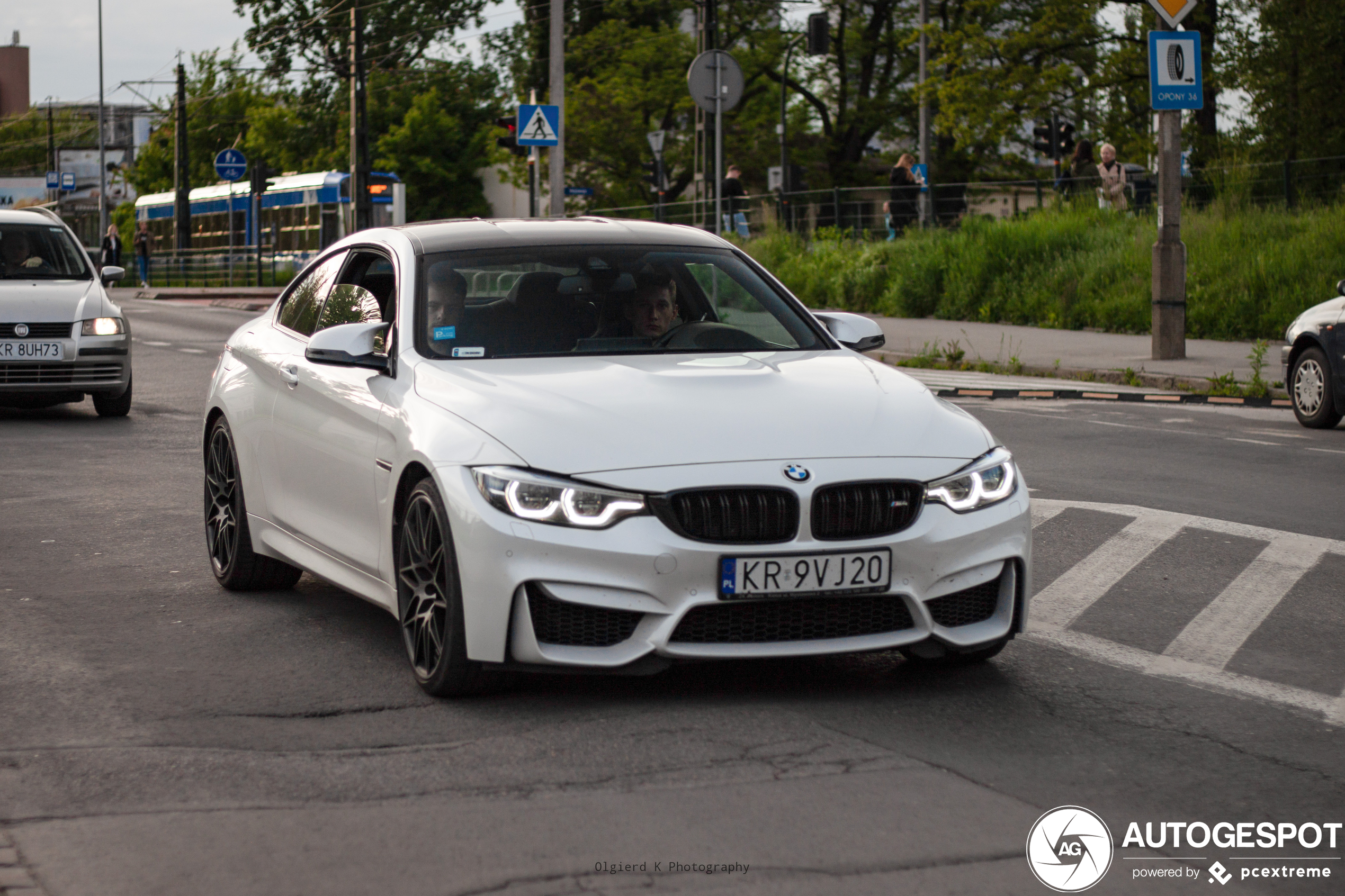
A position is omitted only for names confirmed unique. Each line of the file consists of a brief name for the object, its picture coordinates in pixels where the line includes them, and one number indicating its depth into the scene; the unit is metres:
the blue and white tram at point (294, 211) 48.41
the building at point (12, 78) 162.12
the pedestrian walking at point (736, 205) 34.59
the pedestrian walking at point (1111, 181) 26.84
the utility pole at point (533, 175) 28.05
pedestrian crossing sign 25.61
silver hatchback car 14.40
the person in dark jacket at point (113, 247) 42.10
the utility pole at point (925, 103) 44.56
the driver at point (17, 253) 15.20
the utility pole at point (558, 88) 27.72
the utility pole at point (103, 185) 69.44
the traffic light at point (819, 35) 36.56
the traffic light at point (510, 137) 27.00
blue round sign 45.50
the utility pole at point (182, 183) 56.72
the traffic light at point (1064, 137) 37.50
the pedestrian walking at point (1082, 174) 28.47
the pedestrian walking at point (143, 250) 55.41
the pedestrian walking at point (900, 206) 31.09
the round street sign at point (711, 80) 20.75
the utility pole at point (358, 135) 38.84
